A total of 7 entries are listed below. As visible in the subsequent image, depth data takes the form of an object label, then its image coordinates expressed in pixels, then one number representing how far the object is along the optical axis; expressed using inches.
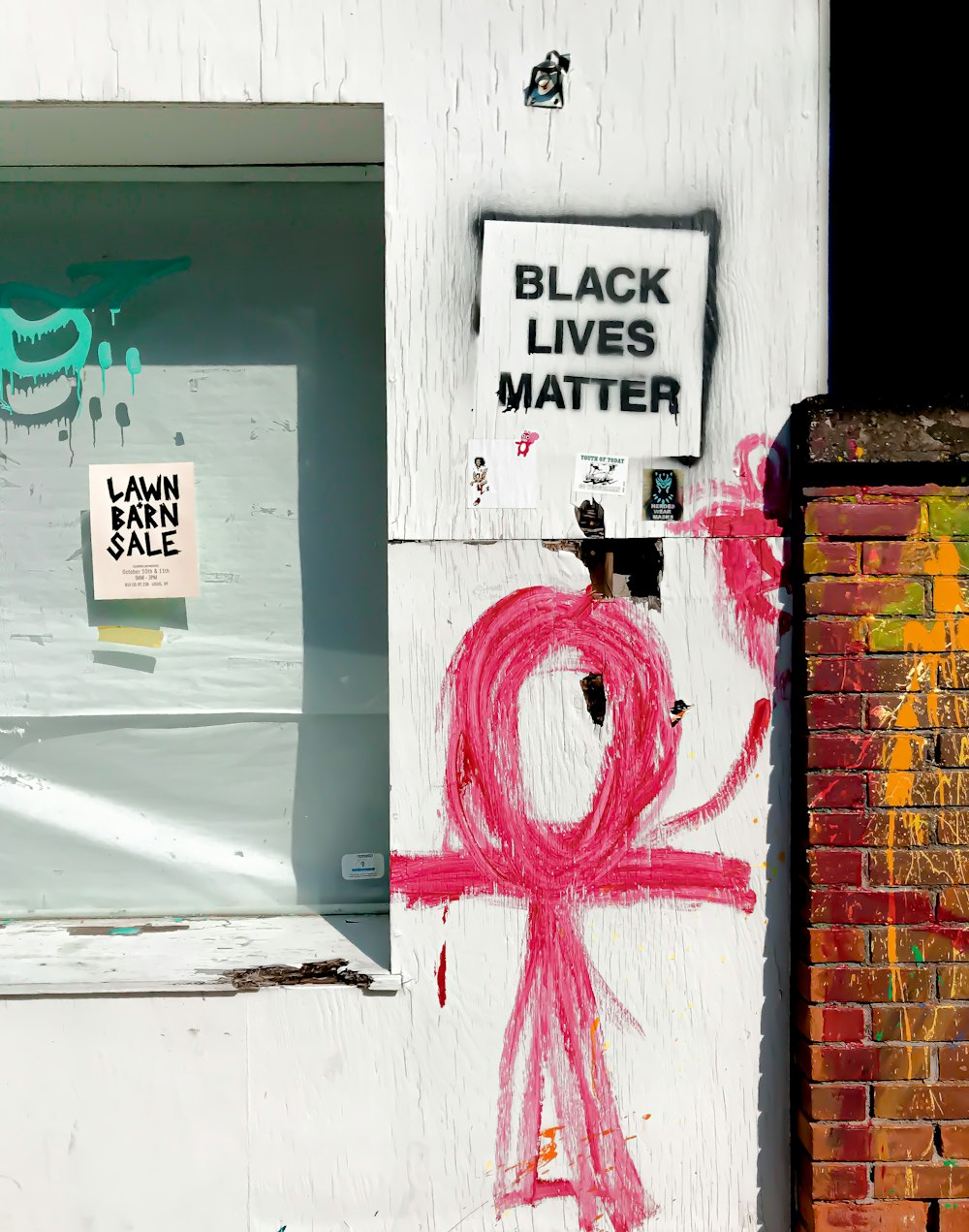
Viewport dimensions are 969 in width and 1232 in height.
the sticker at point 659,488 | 90.7
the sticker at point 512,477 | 90.4
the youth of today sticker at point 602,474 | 90.6
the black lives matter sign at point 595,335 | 89.7
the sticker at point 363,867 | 105.7
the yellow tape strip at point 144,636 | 106.1
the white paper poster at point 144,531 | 104.7
